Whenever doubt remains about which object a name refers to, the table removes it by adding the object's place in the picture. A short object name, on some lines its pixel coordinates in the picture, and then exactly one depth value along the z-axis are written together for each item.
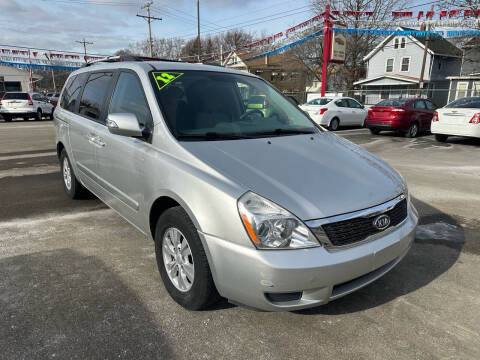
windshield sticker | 3.10
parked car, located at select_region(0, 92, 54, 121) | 19.16
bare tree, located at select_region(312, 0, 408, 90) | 36.41
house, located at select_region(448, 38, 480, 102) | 29.30
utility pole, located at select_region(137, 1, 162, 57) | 40.66
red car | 12.82
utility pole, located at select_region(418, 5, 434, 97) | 22.83
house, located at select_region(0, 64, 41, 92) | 52.28
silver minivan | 2.10
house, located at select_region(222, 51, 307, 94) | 50.48
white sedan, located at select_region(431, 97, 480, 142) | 10.52
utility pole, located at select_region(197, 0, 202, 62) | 40.00
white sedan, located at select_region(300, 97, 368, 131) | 14.83
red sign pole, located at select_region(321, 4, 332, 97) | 19.23
